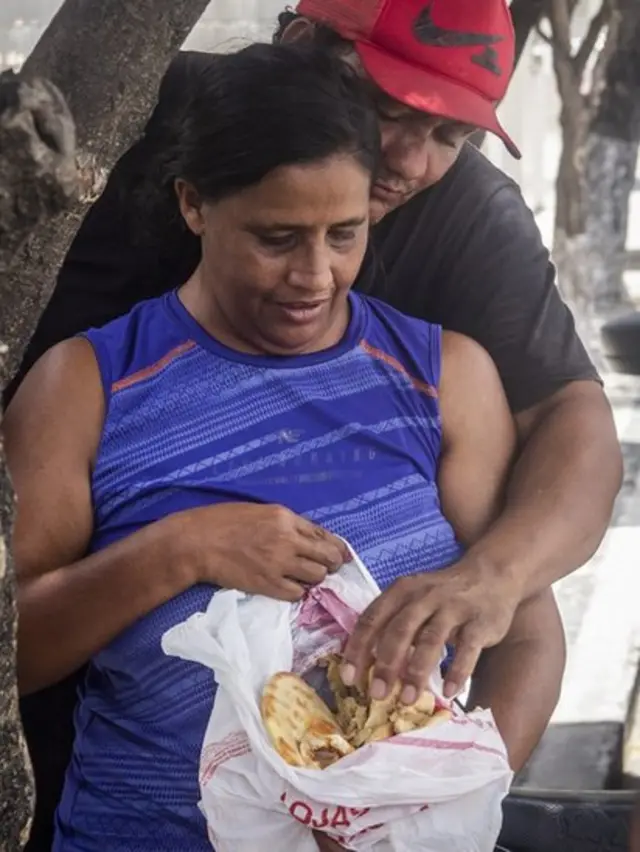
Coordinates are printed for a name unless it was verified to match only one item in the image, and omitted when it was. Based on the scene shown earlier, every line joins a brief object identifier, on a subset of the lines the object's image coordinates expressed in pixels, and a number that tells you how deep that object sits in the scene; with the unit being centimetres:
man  288
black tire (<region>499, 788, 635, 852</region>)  299
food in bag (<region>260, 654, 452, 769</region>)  256
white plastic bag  254
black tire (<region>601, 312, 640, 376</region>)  282
